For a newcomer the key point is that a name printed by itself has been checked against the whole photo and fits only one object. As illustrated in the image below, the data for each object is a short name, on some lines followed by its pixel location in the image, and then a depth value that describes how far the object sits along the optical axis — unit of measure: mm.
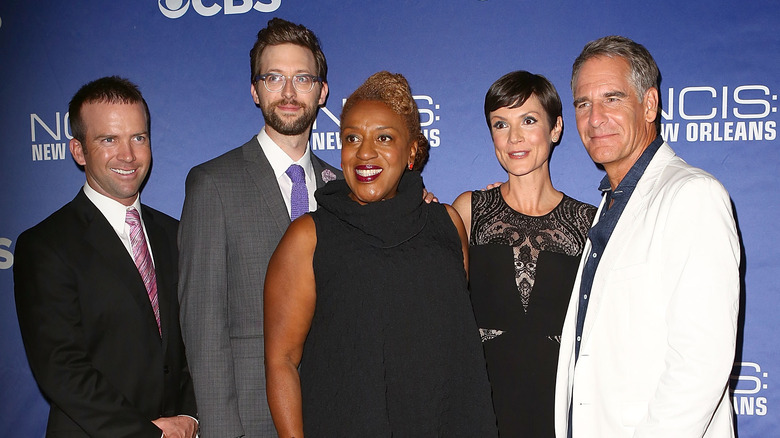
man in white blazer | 1554
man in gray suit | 2094
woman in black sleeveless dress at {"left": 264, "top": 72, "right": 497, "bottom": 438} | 1673
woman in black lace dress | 2256
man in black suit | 2094
